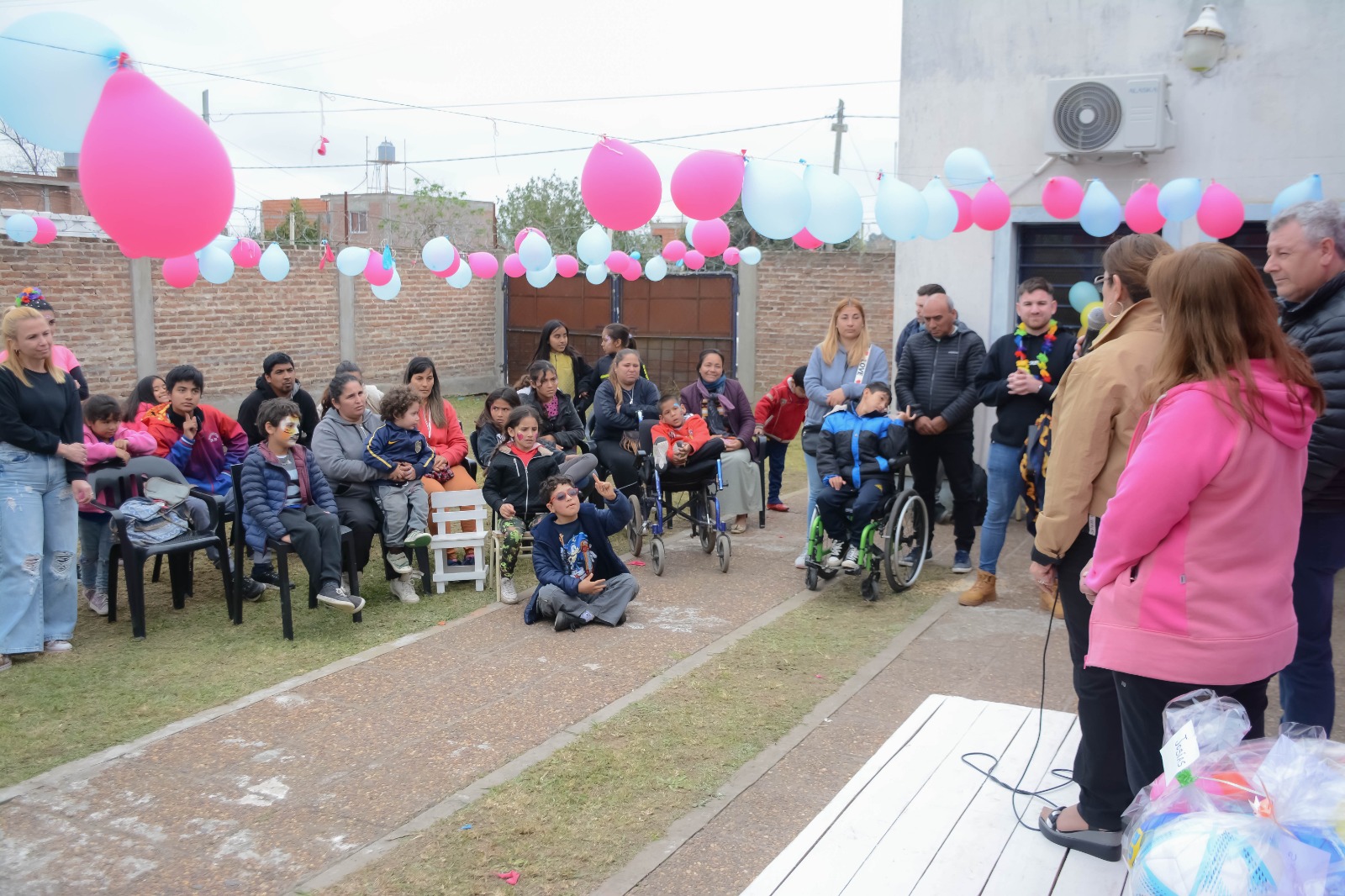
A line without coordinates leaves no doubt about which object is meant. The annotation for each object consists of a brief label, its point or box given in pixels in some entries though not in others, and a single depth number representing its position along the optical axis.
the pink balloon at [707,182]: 7.57
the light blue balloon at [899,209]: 7.92
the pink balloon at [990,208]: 8.45
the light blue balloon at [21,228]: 11.86
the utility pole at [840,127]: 28.08
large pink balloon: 4.21
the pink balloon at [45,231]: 11.68
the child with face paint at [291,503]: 6.45
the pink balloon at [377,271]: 12.13
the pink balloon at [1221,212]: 8.01
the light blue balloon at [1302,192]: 7.71
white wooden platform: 2.96
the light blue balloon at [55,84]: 4.10
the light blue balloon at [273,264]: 11.34
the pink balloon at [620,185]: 7.42
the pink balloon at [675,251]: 13.95
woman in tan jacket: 3.18
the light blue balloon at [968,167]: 8.53
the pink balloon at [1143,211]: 8.30
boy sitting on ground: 6.52
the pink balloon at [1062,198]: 8.32
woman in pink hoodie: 2.58
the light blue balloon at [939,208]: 8.09
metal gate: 17.11
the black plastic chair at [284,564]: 6.27
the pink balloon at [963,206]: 8.57
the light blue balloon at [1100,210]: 8.30
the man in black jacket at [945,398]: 7.33
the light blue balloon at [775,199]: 7.63
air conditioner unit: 8.63
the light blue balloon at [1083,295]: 9.10
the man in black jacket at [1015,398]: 6.80
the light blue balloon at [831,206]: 7.91
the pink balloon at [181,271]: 10.59
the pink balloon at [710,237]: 10.39
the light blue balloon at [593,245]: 11.02
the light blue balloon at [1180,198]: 7.96
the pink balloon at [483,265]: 13.02
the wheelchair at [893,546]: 7.05
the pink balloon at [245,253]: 11.85
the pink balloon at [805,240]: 9.77
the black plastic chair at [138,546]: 6.25
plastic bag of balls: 1.94
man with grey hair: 3.56
